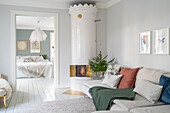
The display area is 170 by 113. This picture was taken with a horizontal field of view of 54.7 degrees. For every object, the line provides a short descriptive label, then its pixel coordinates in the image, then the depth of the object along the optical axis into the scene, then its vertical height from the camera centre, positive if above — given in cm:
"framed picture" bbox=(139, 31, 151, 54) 345 +22
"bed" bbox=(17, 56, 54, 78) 723 -76
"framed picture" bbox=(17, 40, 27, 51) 922 +41
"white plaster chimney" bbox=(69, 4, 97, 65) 474 +59
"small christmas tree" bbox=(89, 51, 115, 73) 452 -36
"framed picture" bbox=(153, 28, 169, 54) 303 +22
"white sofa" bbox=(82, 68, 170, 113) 220 -76
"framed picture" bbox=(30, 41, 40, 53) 950 +31
